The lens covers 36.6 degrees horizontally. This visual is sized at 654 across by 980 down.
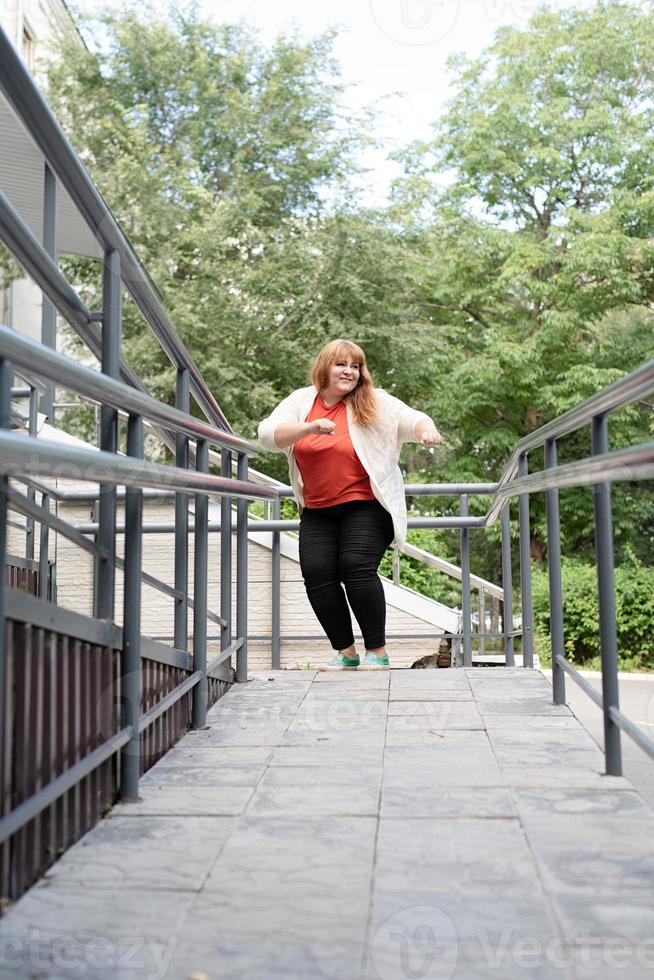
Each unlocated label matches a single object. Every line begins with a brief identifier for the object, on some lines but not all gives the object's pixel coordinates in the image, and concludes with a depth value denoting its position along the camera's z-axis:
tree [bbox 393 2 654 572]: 17.00
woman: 4.05
